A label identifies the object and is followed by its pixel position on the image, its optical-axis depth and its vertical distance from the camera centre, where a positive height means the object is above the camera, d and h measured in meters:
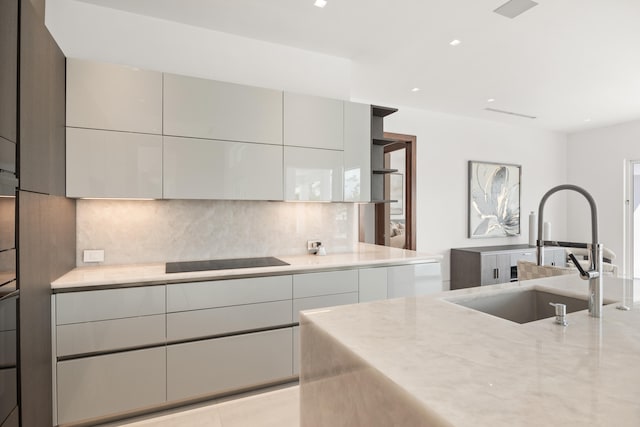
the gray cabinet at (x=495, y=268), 4.64 -0.77
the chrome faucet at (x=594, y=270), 1.12 -0.19
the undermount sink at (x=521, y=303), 1.43 -0.40
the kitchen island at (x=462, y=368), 0.62 -0.36
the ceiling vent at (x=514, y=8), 2.34 +1.48
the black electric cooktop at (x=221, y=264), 2.37 -0.38
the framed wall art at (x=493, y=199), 5.27 +0.23
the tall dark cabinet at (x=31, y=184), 1.41 +0.15
